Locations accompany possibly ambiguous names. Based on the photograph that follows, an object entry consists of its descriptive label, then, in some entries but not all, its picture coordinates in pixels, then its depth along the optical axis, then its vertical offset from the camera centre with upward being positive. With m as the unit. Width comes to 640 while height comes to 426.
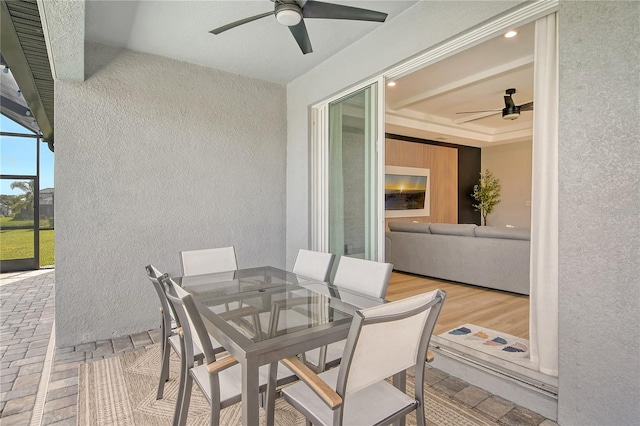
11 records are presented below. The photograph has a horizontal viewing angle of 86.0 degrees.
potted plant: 8.34 +0.40
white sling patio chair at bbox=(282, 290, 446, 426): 1.16 -0.60
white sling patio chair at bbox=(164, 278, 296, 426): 1.38 -0.79
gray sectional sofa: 4.37 -0.62
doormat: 2.40 -1.08
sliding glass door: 3.19 +0.35
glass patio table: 1.31 -0.54
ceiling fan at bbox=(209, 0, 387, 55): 1.90 +1.16
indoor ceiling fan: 5.00 +1.50
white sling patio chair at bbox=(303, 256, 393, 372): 1.92 -0.48
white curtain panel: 2.02 +0.03
